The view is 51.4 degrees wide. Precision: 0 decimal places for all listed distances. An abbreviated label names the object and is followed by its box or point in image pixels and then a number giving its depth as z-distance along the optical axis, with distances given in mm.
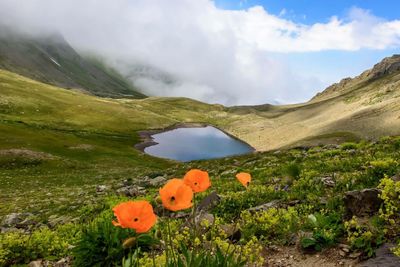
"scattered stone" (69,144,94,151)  74788
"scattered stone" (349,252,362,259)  9244
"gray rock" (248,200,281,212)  13952
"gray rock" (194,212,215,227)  12294
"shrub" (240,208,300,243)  11086
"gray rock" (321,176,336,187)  15633
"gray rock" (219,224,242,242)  11086
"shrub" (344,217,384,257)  9227
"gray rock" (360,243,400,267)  8433
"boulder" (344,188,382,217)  11258
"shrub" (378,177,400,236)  9555
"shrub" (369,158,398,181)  14438
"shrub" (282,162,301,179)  18195
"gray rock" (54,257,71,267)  10451
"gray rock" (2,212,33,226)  19656
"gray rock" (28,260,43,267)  10250
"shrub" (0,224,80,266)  10570
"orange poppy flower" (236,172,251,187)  5466
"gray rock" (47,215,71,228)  18156
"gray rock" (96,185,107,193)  30594
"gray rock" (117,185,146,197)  24370
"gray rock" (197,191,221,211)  13957
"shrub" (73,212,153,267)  9055
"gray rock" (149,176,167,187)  29094
